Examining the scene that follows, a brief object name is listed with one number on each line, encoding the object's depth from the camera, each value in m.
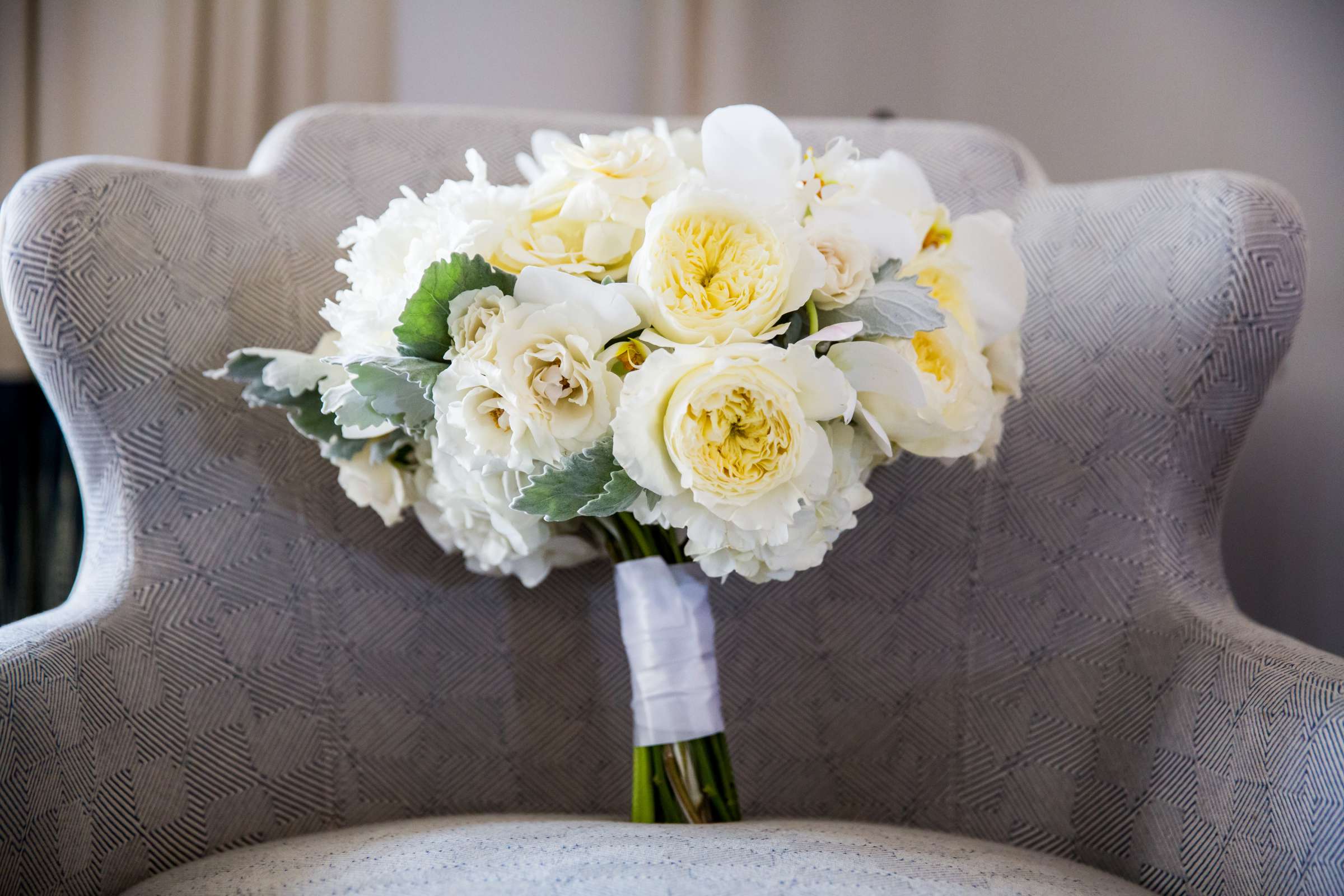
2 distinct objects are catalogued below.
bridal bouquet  0.51
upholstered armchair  0.64
